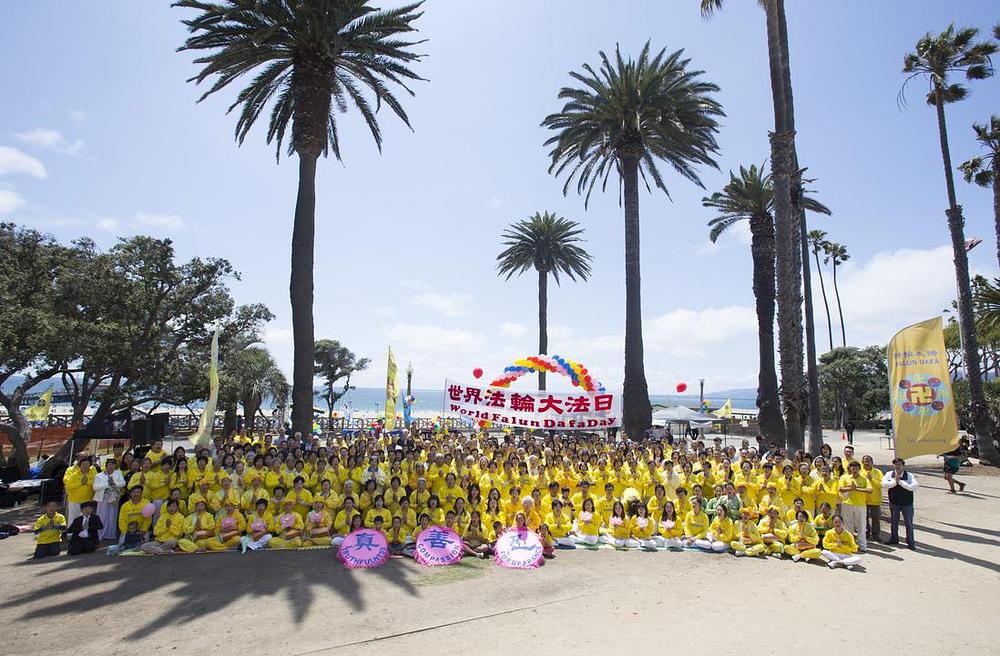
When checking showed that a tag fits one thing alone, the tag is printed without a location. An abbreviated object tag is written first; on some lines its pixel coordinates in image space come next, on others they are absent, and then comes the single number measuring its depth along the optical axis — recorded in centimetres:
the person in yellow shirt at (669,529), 1030
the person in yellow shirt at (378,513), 1013
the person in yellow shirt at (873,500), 1059
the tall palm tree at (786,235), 1456
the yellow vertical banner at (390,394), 2119
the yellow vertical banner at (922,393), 1208
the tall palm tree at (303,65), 1591
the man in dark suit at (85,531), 920
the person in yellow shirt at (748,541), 970
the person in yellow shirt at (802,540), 936
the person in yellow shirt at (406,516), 1009
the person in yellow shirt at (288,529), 973
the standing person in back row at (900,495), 1034
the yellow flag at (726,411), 3903
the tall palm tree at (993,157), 2325
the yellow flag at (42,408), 3147
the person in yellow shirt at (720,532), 1000
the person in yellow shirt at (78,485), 1010
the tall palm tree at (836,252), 6856
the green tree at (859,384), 4650
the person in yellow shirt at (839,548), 902
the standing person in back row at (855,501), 1031
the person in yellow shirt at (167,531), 923
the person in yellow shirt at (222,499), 991
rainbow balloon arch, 2233
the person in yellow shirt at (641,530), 1038
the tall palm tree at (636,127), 2281
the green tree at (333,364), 5800
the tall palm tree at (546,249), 4112
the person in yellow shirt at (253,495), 1018
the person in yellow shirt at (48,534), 898
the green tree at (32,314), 1498
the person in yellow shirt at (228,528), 952
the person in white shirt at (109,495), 1016
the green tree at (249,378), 2841
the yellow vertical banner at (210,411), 1416
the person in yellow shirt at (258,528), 959
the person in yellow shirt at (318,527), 987
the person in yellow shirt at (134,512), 959
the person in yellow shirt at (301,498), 1033
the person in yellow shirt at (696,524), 1039
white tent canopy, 3078
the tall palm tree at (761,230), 2541
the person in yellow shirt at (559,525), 1045
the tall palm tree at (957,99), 2175
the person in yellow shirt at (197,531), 934
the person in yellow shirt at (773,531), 966
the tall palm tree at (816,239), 6425
